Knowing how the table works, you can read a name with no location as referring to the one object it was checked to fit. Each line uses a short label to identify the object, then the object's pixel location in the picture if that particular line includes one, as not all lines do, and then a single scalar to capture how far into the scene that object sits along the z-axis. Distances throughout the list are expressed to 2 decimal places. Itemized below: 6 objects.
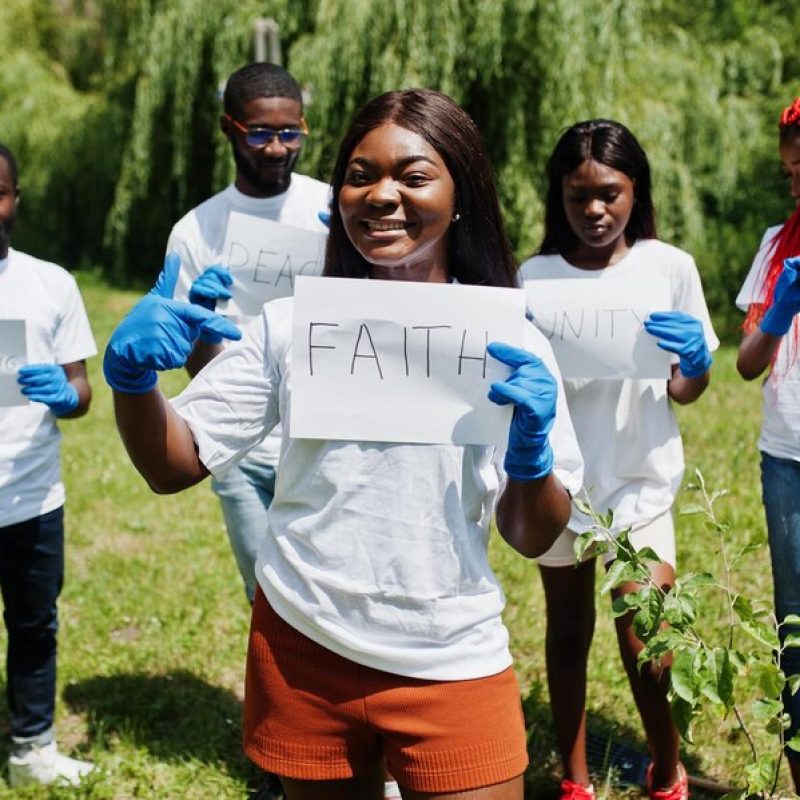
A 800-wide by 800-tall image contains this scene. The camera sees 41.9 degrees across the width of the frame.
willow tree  8.93
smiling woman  1.60
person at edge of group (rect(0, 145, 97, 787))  2.69
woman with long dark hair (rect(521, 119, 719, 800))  2.56
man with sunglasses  2.86
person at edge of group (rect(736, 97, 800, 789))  2.39
